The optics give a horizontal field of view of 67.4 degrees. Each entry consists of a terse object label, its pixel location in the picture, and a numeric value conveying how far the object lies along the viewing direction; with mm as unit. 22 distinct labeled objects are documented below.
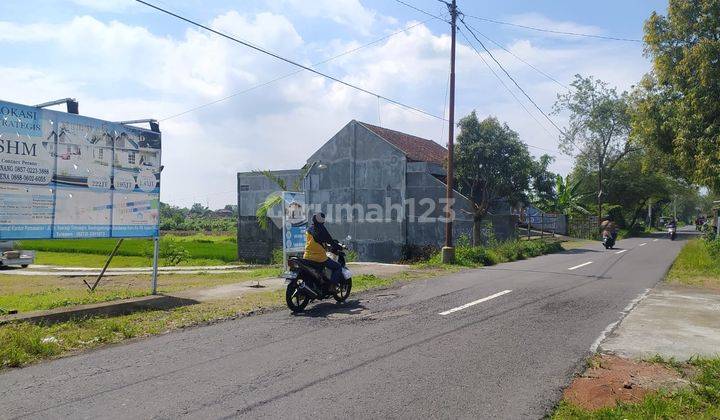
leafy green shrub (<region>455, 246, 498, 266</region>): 19203
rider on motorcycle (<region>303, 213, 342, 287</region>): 9898
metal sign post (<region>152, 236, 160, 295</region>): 10992
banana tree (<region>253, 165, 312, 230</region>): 21481
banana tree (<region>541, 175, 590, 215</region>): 43809
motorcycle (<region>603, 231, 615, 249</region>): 29703
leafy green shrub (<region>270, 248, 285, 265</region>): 26266
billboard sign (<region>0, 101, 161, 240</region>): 8711
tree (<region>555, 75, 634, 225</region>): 51406
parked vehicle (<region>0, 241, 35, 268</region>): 24484
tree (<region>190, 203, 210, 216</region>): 110125
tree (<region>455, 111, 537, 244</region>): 26266
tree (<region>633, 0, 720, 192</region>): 17141
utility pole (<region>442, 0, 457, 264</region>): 18998
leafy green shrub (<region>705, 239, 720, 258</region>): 22000
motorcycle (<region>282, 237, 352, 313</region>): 9484
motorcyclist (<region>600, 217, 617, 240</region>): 30000
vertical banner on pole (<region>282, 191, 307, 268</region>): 15113
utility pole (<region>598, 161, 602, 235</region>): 46125
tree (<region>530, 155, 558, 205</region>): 28484
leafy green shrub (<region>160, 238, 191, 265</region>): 29625
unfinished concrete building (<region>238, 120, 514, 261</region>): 27297
